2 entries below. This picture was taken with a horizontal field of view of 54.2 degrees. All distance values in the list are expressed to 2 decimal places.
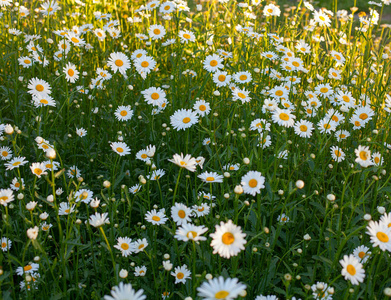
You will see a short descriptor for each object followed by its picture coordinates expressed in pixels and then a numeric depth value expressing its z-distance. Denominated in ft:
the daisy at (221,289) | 3.51
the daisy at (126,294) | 3.54
